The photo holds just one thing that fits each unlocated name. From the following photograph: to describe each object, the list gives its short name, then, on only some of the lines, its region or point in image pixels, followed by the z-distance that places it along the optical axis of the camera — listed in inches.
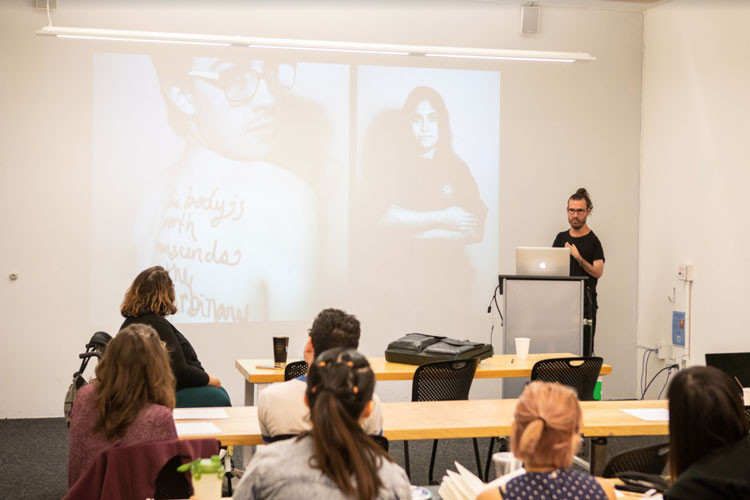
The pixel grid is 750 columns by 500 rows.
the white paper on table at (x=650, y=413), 138.1
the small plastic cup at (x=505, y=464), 91.7
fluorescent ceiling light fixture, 219.6
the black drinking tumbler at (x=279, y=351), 182.1
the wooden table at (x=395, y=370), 173.6
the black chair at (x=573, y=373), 176.9
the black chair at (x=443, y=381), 169.3
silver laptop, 227.0
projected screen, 253.9
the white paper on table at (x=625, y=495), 94.3
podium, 220.5
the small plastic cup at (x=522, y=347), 201.3
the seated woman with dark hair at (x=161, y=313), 168.9
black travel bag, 185.5
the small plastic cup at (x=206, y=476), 87.6
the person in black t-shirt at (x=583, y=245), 262.8
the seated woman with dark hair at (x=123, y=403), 105.6
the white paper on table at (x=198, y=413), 133.3
